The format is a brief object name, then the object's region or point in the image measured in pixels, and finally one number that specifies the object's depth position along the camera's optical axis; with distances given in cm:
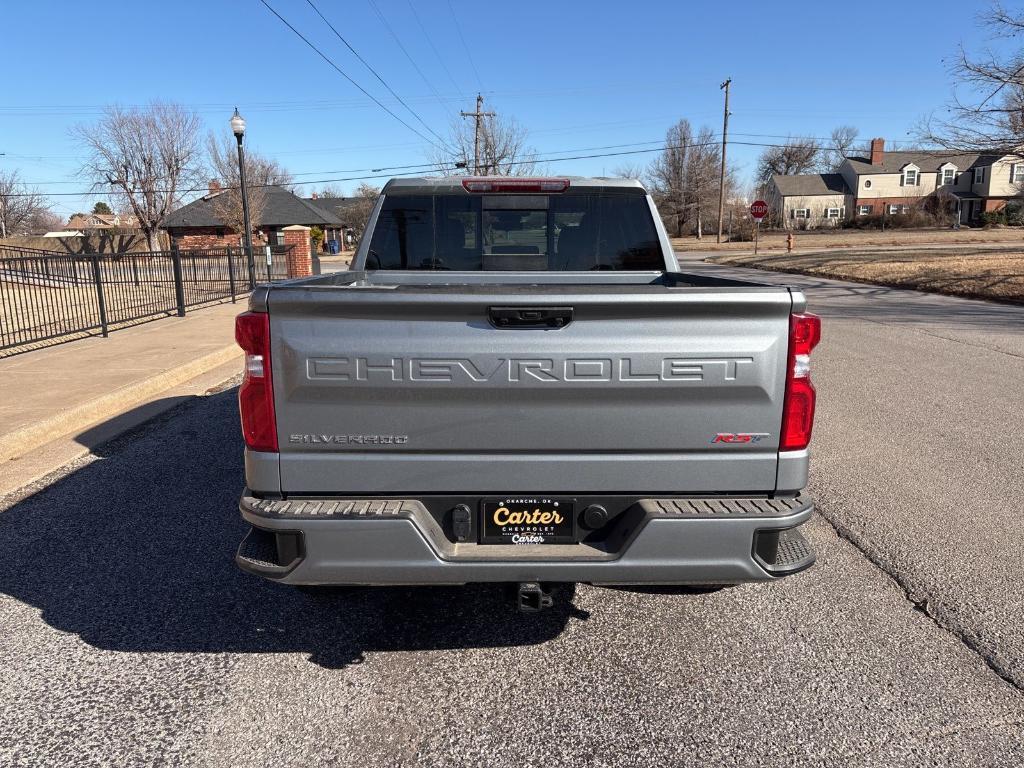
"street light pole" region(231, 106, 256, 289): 1839
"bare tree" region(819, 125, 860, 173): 10569
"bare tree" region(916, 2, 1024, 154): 1878
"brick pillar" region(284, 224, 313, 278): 2345
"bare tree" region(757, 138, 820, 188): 10819
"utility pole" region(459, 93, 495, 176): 4438
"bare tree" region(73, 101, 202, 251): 5638
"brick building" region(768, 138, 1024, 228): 8250
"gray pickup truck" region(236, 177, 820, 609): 255
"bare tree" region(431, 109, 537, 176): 4612
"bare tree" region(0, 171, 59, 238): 8350
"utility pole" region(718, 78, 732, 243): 6259
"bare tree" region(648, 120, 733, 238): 8719
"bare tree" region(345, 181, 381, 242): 7375
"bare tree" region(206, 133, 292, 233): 5206
